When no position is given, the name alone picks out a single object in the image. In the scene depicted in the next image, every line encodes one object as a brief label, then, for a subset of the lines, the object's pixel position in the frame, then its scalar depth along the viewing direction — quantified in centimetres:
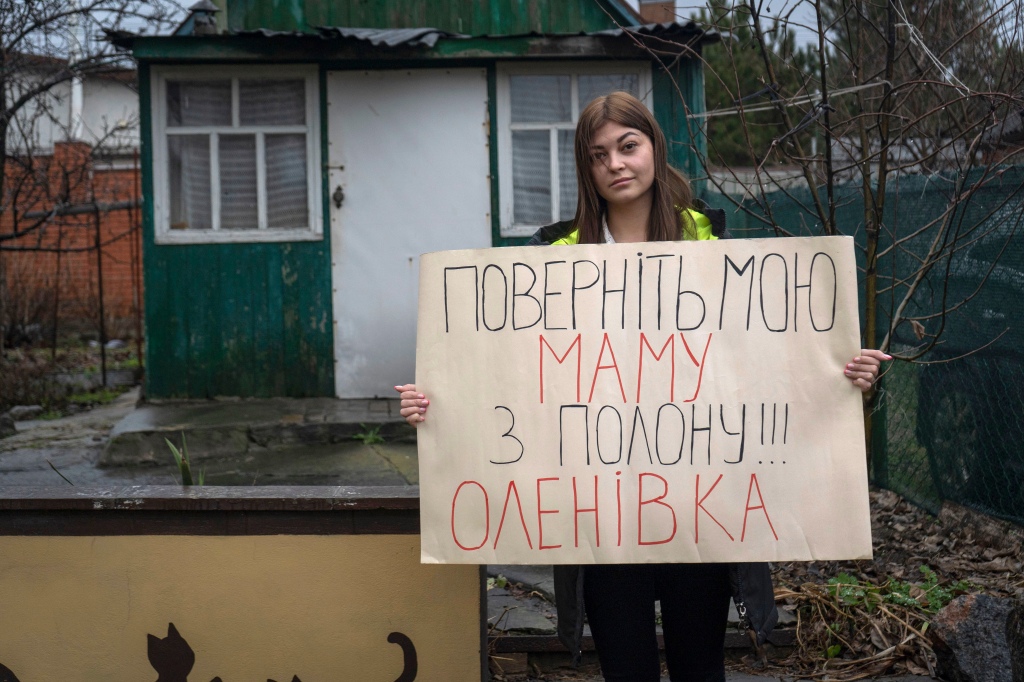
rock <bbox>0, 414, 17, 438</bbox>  758
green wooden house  762
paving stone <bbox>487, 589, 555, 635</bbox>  371
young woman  231
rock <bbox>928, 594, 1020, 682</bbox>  315
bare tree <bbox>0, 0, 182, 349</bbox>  802
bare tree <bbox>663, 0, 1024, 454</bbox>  365
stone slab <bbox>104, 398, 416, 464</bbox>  644
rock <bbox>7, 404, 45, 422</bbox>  867
